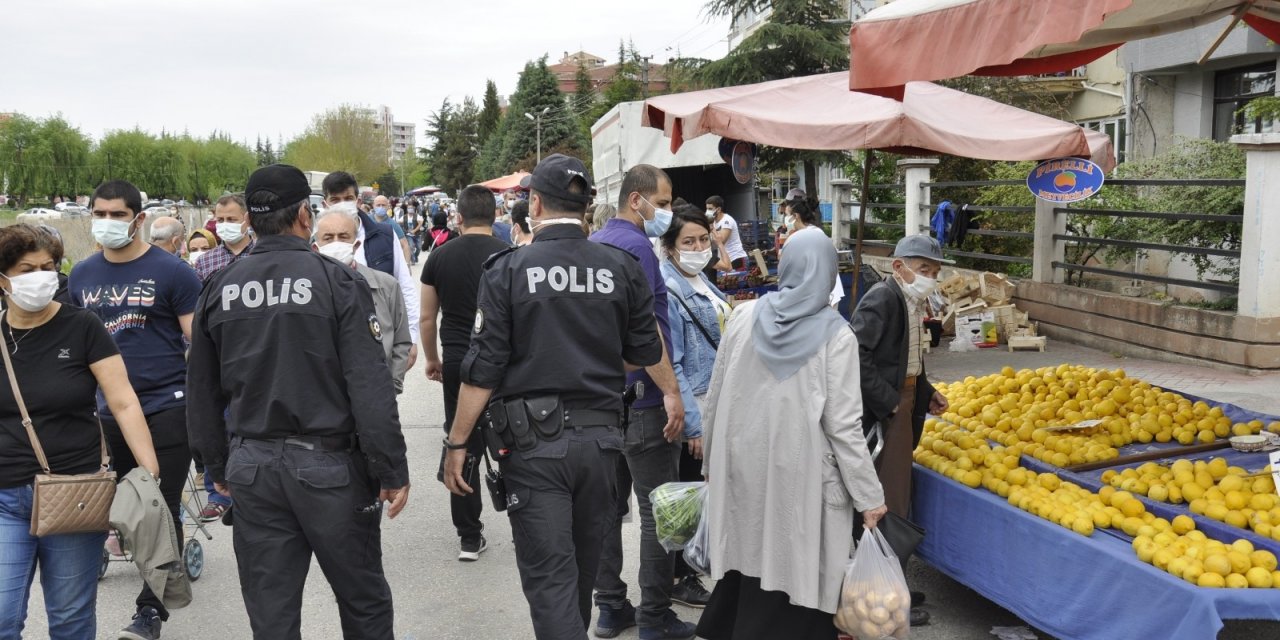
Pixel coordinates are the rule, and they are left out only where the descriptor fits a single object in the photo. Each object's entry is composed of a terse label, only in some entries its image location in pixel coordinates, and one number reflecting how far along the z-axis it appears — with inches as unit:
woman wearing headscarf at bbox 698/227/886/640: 147.7
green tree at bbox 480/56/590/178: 2714.1
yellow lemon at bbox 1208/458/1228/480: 177.8
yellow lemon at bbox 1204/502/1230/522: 158.4
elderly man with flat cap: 175.6
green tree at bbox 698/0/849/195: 886.4
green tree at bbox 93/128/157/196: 3041.3
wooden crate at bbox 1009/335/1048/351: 445.7
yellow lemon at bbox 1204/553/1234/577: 137.9
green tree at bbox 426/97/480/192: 4207.7
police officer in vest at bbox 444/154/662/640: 142.9
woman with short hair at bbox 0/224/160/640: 142.9
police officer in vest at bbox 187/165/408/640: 130.3
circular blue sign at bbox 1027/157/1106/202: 298.2
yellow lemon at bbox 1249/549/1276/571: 141.6
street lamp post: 2598.4
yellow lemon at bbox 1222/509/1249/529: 156.1
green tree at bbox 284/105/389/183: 4010.8
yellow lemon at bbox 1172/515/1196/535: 156.9
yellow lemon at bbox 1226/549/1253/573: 140.0
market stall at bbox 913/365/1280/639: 140.1
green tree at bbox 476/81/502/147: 4220.0
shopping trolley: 217.2
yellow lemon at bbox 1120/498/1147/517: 163.5
